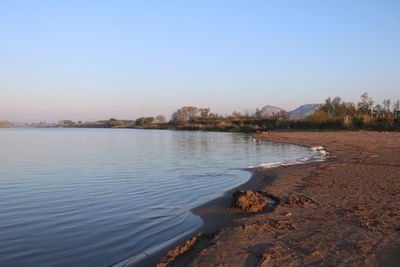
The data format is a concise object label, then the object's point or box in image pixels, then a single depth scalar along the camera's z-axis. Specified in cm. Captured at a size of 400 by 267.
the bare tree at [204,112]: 9284
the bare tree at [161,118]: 10761
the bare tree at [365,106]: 4941
